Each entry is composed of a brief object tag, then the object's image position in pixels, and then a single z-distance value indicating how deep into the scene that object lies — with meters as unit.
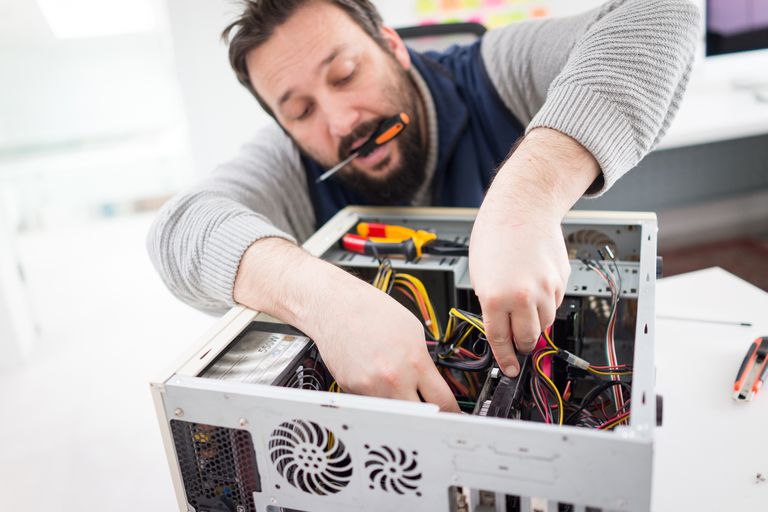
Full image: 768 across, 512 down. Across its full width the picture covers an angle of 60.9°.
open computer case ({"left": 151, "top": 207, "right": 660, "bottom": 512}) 0.45
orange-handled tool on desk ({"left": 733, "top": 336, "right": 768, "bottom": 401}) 0.76
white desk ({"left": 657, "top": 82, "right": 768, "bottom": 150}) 1.75
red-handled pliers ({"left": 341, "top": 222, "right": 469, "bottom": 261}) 0.80
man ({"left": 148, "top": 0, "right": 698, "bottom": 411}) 0.58
